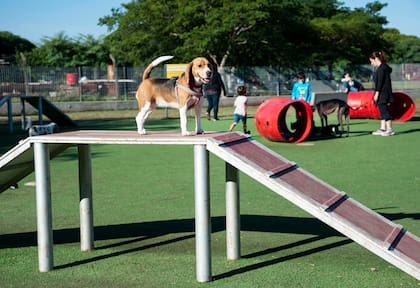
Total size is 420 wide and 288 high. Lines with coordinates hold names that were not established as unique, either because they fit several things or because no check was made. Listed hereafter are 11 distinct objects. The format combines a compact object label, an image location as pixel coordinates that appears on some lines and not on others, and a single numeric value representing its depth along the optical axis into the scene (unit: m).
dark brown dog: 15.97
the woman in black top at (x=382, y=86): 15.04
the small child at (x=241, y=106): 15.95
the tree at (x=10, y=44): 95.69
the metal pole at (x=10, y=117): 19.33
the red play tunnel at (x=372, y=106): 19.79
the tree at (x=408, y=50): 90.38
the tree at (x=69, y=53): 56.75
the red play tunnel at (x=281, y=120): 14.63
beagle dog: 5.49
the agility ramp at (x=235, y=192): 4.66
